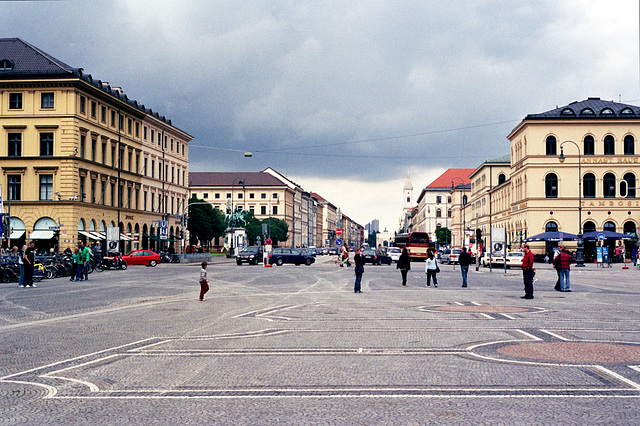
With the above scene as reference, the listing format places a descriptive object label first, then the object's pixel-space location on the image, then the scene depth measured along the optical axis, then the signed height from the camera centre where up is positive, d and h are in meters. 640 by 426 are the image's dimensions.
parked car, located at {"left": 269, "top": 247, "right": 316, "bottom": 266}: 63.28 -0.97
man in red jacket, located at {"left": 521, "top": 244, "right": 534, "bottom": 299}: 22.38 -0.88
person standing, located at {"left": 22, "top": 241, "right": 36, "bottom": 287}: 28.31 -0.71
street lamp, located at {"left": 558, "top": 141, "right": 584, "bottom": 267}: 60.69 -0.64
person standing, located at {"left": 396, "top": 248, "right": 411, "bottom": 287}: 30.41 -0.77
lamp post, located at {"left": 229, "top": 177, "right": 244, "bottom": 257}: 84.24 +0.99
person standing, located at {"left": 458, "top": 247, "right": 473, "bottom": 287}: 30.00 -0.68
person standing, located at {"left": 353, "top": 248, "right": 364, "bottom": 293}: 25.98 -0.95
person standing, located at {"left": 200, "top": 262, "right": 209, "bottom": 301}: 21.84 -1.20
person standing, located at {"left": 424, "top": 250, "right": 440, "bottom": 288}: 30.02 -0.85
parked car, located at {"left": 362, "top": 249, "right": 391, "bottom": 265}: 66.81 -1.12
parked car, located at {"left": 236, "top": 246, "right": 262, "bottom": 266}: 62.00 -0.86
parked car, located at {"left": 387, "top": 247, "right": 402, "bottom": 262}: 79.96 -0.77
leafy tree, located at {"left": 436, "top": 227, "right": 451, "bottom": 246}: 168.49 +2.68
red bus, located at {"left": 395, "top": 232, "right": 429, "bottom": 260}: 79.31 +0.25
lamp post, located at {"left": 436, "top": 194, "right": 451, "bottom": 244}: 184.12 +12.20
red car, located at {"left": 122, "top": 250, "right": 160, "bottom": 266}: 59.90 -1.00
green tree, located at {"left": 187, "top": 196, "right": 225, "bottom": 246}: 106.94 +3.76
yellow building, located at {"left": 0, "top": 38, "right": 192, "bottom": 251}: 62.44 +9.00
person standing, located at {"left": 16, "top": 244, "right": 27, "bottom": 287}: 28.85 -1.06
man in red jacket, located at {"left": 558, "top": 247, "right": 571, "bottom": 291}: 26.72 -0.79
